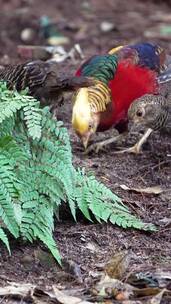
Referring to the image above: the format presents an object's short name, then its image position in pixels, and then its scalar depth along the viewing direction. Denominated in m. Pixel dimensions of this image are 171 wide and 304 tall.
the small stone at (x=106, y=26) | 14.41
